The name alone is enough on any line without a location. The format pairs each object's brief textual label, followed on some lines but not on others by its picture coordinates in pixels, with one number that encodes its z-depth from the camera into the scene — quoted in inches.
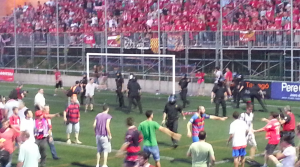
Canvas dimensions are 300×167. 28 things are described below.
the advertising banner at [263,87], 1278.3
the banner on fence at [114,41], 1574.8
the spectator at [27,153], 483.5
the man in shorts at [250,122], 653.9
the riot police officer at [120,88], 1155.9
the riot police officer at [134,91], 1079.6
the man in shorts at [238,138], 593.6
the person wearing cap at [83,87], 1190.3
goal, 1459.2
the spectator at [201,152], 479.2
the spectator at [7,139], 542.4
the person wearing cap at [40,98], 918.5
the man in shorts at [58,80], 1505.0
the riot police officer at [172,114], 757.3
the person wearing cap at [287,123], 658.8
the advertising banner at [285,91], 1224.8
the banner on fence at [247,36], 1328.7
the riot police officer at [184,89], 1155.9
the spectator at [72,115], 768.3
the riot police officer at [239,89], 1135.6
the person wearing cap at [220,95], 1022.4
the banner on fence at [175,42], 1472.9
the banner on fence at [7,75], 1851.6
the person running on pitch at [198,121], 654.5
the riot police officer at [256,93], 1072.8
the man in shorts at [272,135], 610.9
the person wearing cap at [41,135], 621.6
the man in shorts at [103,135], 632.4
